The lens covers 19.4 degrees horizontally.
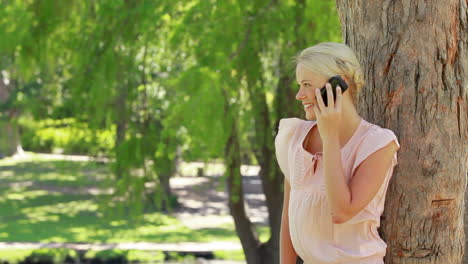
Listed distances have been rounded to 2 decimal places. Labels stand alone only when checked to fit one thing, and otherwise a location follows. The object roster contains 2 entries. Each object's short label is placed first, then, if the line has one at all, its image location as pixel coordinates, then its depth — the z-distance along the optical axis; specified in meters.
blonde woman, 4.26
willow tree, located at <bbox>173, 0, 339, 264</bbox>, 13.96
